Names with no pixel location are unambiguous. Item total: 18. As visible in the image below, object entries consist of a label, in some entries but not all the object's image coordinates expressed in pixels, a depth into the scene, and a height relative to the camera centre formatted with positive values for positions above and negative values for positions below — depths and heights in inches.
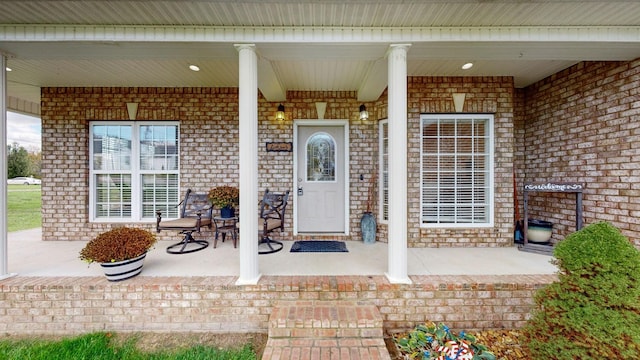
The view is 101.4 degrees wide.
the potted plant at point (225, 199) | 139.8 -11.3
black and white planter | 97.3 -34.4
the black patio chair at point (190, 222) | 138.3 -24.0
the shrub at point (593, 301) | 61.7 -30.8
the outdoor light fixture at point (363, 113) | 158.6 +39.6
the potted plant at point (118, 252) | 97.4 -28.4
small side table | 142.9 -28.3
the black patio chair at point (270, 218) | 138.6 -23.1
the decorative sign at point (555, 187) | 131.3 -4.3
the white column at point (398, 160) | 99.9 +7.0
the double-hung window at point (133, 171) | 169.5 +4.4
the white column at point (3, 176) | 102.1 +0.6
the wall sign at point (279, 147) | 164.6 +19.5
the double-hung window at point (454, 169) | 155.6 +5.6
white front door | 167.8 -0.6
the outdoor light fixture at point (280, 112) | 159.9 +40.4
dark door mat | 140.4 -38.4
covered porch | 97.0 -46.0
